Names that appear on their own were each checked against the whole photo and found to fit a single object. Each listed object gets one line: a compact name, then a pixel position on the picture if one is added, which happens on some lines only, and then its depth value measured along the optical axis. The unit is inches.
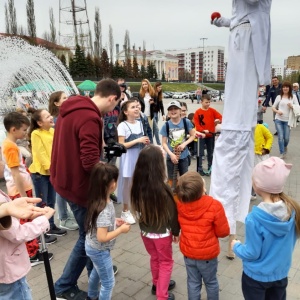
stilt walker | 115.9
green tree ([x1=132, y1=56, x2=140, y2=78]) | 2947.8
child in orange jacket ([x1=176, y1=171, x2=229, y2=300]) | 94.0
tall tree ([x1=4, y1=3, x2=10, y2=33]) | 2011.6
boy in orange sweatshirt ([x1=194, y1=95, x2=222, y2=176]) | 255.4
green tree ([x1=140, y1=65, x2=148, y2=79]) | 3042.1
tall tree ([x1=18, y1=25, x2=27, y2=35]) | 2059.5
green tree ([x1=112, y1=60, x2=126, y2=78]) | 2425.0
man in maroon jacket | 99.0
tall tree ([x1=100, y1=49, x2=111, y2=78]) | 2378.2
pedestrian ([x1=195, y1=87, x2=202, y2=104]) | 1307.8
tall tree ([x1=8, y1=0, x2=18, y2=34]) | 2011.6
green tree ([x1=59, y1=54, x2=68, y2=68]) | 2030.9
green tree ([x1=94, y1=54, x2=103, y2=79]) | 2290.2
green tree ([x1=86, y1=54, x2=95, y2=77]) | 2111.0
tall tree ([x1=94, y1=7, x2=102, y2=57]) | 2780.5
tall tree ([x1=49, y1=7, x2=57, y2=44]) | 2406.5
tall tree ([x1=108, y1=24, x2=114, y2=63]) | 3116.1
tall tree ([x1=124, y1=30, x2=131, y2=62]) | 3585.6
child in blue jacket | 74.7
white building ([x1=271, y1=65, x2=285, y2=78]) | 7206.7
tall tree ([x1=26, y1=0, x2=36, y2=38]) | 2090.3
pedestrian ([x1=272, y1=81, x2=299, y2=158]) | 311.5
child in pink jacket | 73.6
